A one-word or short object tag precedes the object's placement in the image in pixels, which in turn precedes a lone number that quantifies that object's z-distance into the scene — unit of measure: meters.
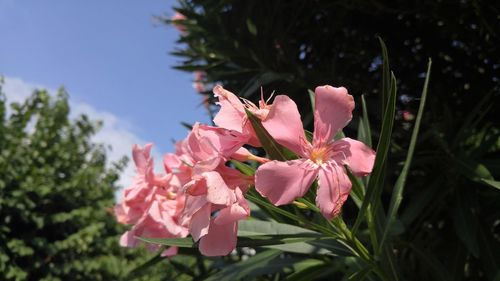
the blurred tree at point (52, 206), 2.45
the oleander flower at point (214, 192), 0.13
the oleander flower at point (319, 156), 0.13
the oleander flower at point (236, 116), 0.14
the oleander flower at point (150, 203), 0.22
